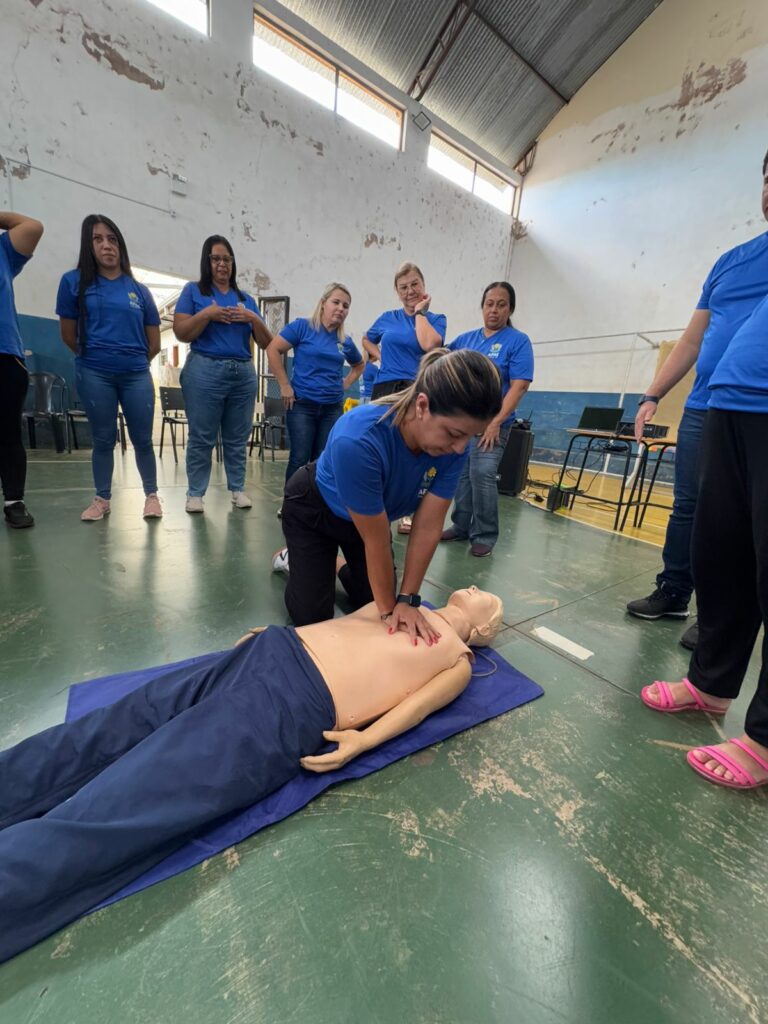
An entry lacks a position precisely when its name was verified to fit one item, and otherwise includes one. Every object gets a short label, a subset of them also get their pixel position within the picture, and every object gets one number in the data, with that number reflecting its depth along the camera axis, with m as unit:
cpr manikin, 0.65
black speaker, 4.68
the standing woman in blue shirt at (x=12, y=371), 2.00
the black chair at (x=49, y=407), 4.39
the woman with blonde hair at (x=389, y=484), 1.06
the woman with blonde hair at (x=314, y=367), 2.61
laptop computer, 4.71
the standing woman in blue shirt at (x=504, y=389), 2.47
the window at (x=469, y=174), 7.40
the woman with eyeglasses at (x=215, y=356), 2.55
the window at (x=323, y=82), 5.47
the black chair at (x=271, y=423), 5.33
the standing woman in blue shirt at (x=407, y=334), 2.52
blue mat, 0.78
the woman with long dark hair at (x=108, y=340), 2.24
